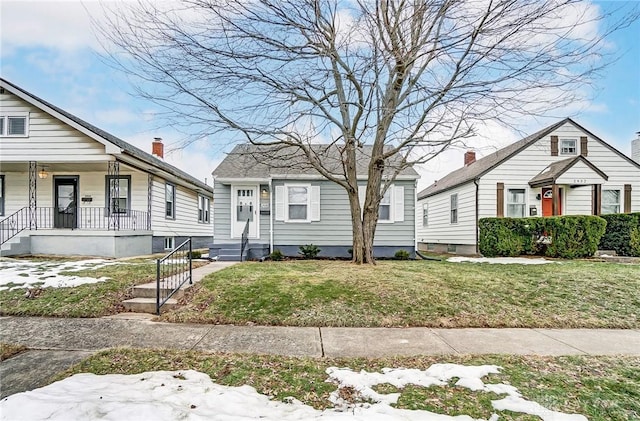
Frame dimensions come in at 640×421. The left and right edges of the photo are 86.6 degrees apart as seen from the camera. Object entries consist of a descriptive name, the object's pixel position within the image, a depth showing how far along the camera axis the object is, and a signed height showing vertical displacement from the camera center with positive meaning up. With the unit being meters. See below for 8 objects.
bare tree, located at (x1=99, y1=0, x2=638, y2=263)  6.86 +3.34
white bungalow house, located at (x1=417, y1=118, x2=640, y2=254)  14.17 +1.37
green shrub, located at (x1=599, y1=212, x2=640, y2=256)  12.02 -0.76
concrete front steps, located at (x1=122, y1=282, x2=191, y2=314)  5.65 -1.50
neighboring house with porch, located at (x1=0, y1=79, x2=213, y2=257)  11.85 +0.98
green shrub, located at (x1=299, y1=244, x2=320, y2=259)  12.70 -1.41
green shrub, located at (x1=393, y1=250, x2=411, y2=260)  12.62 -1.54
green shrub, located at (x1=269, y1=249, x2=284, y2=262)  12.07 -1.52
